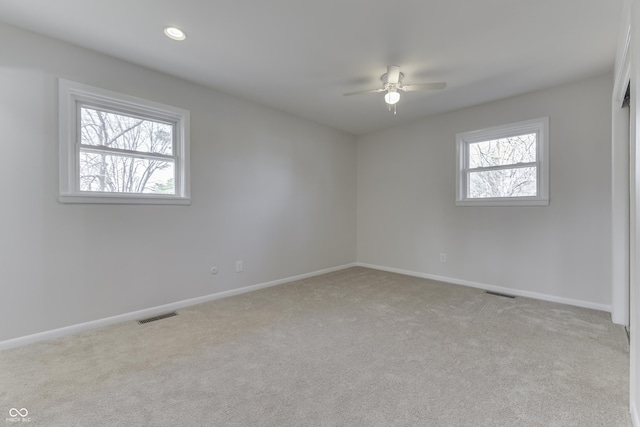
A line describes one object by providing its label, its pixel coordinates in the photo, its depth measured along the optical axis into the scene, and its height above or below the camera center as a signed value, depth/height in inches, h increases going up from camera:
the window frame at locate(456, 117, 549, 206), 134.9 +28.2
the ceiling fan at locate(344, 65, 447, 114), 107.4 +49.5
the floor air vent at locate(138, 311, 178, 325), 110.0 -42.6
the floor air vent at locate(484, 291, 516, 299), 140.3 -42.3
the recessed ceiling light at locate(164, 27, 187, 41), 91.0 +59.0
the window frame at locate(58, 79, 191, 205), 97.7 +29.8
